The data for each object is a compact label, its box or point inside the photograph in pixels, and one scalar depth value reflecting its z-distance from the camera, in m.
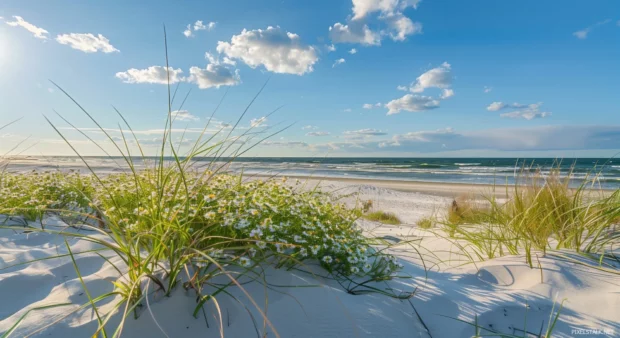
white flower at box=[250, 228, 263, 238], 2.12
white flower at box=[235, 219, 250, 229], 2.18
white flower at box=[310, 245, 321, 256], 2.24
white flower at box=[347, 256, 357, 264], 2.32
